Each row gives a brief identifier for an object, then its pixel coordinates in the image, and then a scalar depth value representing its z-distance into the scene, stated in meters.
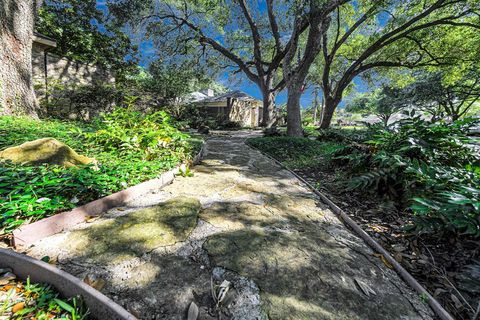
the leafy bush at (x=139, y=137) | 3.63
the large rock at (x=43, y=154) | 2.56
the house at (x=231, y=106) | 18.66
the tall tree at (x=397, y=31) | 8.62
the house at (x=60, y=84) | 8.00
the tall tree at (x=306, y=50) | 6.22
